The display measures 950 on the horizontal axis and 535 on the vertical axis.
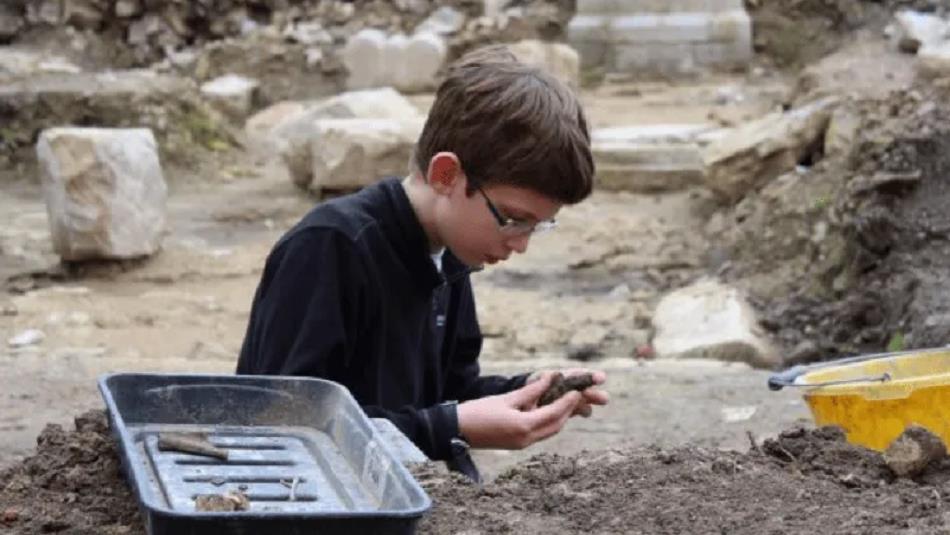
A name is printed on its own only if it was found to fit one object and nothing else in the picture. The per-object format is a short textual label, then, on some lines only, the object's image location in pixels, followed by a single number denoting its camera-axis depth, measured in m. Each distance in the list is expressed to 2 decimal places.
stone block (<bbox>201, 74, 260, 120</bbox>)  13.09
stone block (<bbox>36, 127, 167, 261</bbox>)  8.14
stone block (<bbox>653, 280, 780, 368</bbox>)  6.52
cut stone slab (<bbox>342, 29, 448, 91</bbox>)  14.20
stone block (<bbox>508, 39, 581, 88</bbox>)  13.26
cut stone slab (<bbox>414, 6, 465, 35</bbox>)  15.14
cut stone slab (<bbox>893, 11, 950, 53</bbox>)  12.84
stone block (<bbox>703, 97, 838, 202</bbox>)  8.88
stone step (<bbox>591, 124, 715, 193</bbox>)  10.20
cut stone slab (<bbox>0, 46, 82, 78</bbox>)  11.98
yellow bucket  2.93
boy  2.74
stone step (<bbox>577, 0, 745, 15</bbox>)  15.07
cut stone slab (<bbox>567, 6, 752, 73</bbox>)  14.92
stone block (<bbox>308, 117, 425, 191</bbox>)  9.77
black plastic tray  1.85
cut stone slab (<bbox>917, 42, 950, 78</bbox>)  10.30
